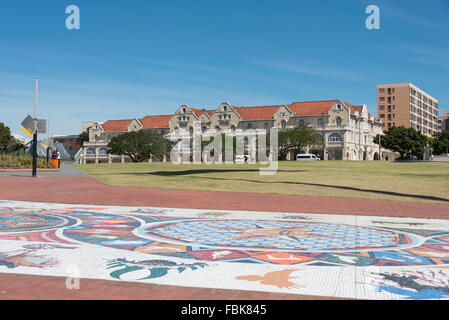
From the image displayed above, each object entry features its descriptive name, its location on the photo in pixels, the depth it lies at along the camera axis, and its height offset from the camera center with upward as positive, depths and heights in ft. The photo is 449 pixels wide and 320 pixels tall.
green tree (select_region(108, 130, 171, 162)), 264.31 +10.11
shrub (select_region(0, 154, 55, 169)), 108.99 -0.33
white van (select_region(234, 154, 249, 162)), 253.61 +2.59
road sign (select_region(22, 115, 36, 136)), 81.61 +6.90
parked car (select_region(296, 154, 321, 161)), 262.55 +2.82
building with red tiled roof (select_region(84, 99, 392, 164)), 310.04 +31.84
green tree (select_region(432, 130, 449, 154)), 377.19 +16.76
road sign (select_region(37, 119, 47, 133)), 81.92 +6.94
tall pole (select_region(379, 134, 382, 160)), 333.85 +11.97
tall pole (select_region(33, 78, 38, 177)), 81.76 +4.79
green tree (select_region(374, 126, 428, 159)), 321.58 +15.98
